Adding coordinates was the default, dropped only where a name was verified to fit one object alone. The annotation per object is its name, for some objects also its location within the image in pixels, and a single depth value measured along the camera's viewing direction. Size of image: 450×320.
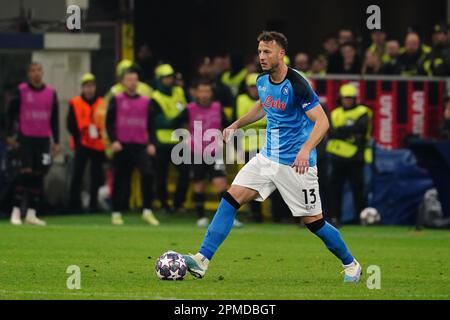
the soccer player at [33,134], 20.48
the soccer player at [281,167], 12.66
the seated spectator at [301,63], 23.48
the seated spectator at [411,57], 23.53
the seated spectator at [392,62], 23.59
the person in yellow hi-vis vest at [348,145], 21.11
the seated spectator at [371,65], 23.41
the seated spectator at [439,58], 23.17
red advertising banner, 22.98
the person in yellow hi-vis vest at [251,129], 20.50
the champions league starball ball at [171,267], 12.54
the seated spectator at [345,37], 24.17
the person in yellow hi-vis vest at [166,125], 22.38
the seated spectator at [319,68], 24.44
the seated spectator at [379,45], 24.58
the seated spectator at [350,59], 23.16
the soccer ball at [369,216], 21.22
